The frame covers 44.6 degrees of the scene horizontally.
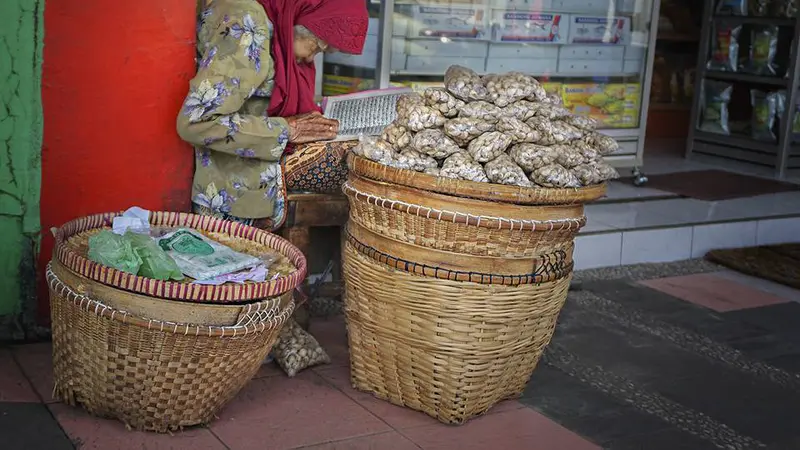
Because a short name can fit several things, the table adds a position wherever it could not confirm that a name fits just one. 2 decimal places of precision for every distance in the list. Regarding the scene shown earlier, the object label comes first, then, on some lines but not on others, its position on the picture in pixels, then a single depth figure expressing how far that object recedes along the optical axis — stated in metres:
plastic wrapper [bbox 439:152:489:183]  2.98
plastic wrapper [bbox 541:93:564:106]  3.29
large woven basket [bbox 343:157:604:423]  2.98
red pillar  3.34
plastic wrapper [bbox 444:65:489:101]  3.18
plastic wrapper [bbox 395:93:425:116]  3.19
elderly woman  3.25
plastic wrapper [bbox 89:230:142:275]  2.78
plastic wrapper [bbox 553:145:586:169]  3.09
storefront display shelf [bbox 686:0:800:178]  7.23
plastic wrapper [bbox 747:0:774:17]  7.41
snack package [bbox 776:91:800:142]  7.25
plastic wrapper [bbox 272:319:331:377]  3.47
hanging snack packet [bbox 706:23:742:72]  7.66
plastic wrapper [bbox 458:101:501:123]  3.13
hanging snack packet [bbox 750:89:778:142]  7.37
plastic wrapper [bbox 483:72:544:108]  3.19
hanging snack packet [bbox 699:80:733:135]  7.74
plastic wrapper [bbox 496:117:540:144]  3.09
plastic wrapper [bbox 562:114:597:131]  3.31
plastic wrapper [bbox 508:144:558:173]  3.04
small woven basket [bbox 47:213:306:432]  2.70
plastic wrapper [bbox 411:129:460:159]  3.06
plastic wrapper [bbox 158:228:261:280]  2.86
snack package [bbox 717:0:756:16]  7.55
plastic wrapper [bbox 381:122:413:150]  3.13
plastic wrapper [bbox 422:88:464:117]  3.15
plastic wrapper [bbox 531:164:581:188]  3.02
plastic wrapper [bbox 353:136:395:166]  3.10
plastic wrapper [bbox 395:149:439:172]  3.05
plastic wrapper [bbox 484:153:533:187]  2.99
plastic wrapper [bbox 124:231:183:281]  2.80
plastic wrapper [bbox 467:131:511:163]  3.04
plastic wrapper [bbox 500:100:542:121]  3.16
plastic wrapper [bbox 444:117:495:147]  3.08
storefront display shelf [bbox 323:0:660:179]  5.44
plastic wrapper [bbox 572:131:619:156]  3.29
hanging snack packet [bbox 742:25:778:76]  7.39
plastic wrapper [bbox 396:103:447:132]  3.13
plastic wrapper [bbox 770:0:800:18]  7.20
